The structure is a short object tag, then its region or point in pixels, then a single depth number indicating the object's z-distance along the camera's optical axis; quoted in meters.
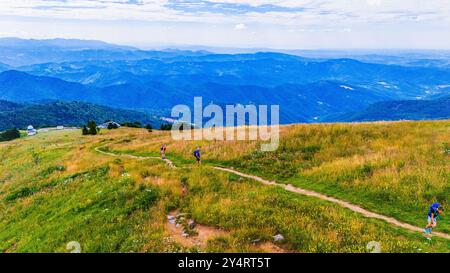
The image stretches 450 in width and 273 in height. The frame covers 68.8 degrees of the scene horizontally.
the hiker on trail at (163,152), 32.87
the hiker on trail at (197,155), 27.71
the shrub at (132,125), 108.94
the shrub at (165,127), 102.69
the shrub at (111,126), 99.59
